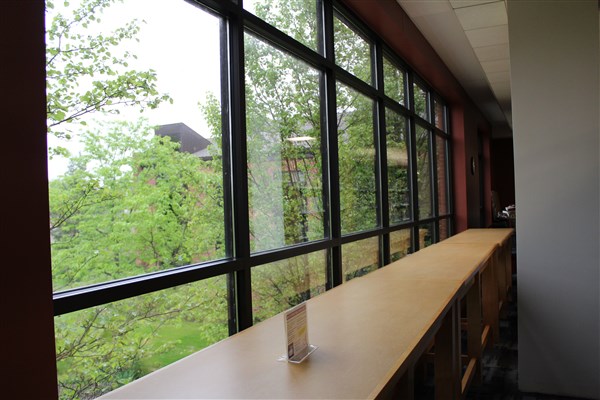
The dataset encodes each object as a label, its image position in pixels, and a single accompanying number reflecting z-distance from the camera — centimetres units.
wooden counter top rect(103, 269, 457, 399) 115
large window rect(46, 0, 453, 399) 180
